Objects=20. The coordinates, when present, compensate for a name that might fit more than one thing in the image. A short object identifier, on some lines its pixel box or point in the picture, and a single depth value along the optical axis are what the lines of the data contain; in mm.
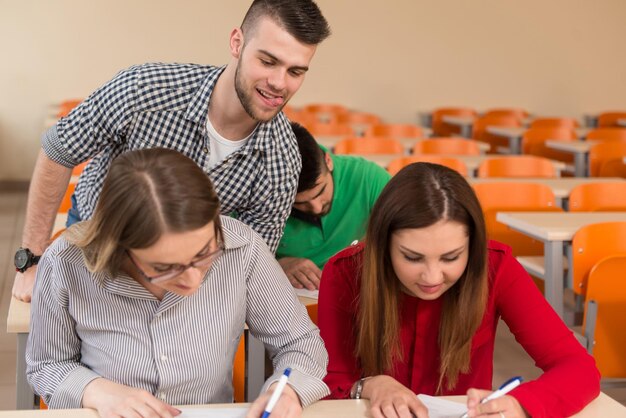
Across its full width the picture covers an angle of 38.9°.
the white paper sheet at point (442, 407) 1656
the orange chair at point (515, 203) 3891
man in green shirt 2717
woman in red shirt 1774
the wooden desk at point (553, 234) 3186
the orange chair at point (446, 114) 9594
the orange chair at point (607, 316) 2865
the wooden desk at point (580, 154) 6469
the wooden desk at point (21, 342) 2172
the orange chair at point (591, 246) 3068
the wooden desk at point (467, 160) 5086
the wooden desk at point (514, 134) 7792
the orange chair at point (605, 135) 7461
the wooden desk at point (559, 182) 4328
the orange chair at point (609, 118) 9867
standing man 2289
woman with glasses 1510
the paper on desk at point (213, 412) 1615
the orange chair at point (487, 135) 8758
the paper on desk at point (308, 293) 2600
